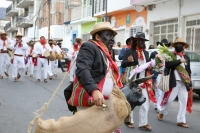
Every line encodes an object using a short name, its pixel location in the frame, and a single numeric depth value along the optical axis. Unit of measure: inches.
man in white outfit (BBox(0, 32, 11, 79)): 641.0
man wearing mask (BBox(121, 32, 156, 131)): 276.9
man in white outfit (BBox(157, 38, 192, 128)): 305.4
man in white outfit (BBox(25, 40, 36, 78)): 772.4
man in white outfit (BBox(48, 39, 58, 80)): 676.2
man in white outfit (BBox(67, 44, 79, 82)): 611.5
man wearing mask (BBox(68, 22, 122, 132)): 144.8
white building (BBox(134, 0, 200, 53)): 766.4
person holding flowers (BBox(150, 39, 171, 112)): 288.7
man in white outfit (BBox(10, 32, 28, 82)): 596.4
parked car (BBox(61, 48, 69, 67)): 1099.7
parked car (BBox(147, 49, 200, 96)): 462.0
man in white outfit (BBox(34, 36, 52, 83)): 633.6
